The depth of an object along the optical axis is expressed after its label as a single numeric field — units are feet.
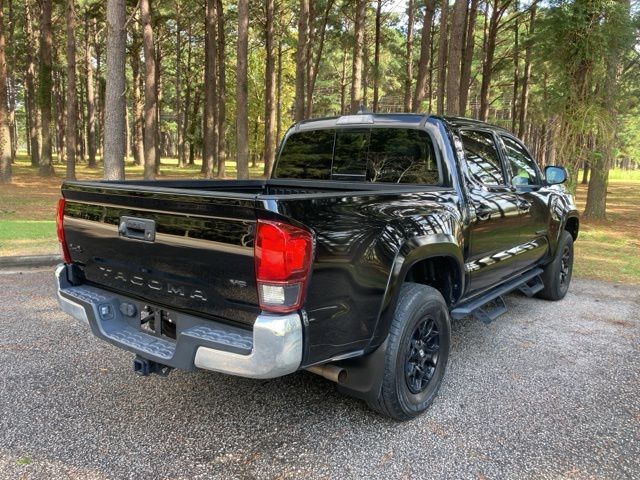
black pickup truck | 7.57
